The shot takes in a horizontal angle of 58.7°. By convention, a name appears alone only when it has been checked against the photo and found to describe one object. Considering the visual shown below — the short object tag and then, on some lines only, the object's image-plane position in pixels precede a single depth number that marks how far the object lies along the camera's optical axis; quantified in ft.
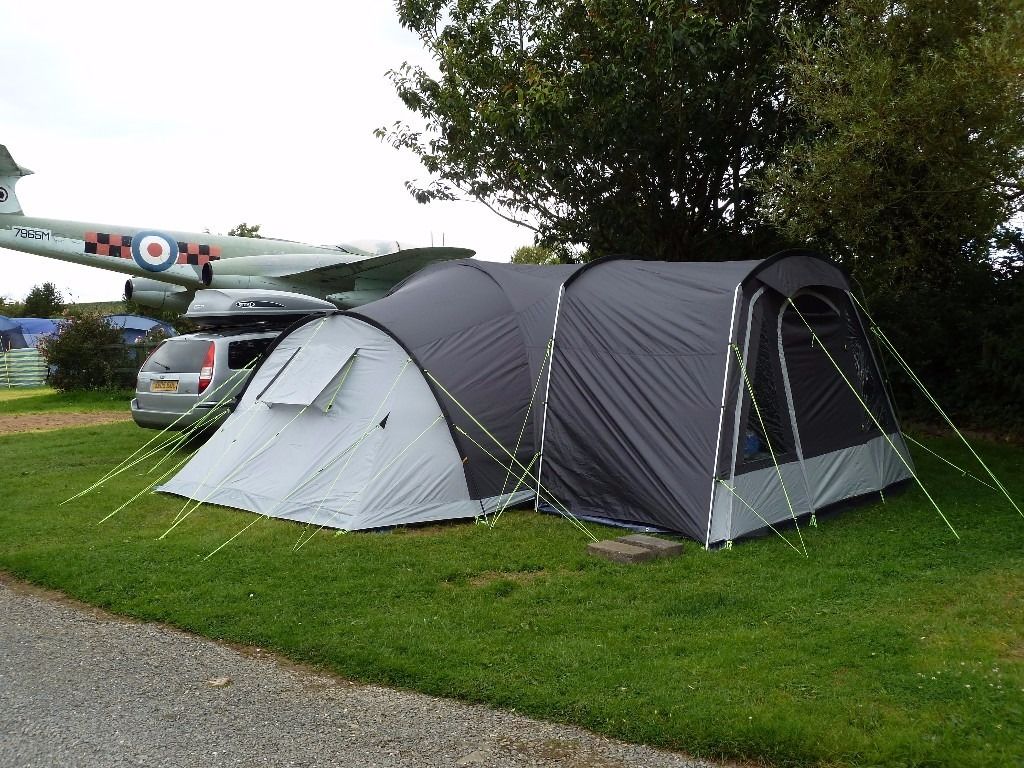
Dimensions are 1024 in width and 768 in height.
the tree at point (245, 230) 114.42
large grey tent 21.99
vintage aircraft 53.62
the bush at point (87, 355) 65.87
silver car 33.83
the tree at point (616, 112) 34.50
